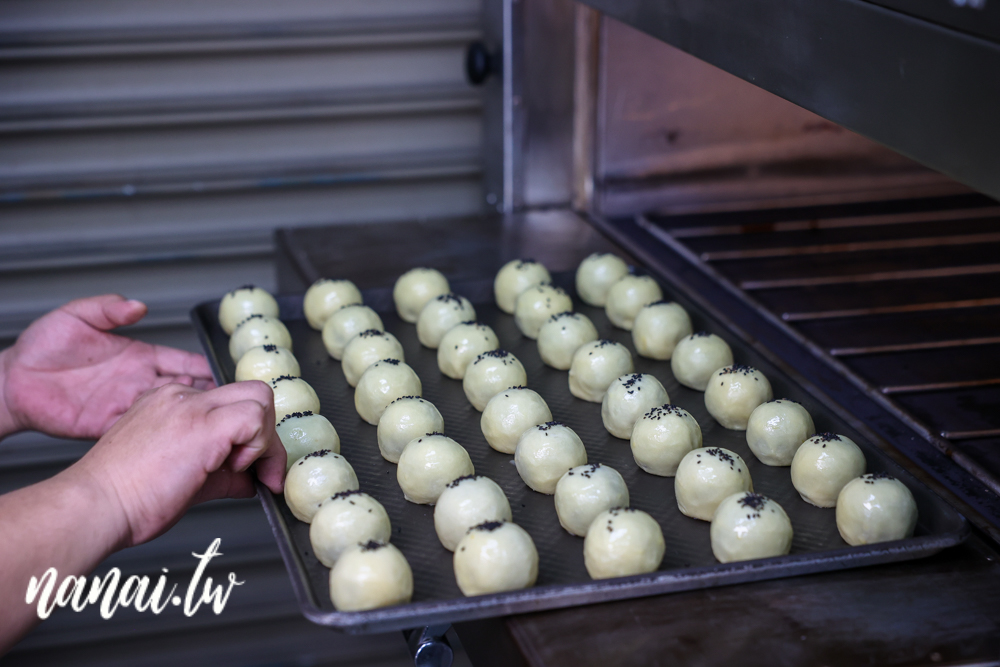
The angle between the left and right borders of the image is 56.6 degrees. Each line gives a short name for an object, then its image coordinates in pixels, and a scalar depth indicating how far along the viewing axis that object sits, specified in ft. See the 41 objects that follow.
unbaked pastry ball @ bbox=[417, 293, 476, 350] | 7.04
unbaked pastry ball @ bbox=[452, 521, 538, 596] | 4.26
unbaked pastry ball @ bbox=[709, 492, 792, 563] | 4.45
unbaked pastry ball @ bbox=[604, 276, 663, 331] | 7.20
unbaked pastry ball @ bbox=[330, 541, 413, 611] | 4.14
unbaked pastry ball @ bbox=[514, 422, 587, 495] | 5.25
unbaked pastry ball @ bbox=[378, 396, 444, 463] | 5.60
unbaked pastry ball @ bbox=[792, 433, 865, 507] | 4.97
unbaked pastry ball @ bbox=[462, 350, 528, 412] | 6.16
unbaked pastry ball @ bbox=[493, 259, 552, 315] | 7.50
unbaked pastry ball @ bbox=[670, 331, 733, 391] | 6.30
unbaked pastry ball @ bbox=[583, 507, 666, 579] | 4.37
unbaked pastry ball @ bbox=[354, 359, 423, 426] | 6.06
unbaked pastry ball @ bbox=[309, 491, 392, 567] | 4.60
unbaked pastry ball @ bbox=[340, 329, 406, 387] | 6.54
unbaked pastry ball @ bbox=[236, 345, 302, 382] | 6.38
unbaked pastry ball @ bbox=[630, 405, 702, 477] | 5.35
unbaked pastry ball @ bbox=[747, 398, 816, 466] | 5.41
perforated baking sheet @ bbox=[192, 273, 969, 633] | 4.01
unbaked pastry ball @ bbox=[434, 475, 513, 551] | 4.72
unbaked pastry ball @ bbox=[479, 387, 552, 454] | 5.65
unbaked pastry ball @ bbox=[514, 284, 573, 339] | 7.16
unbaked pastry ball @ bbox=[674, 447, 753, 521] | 4.91
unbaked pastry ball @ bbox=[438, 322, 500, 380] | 6.61
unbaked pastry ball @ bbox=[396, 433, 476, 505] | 5.14
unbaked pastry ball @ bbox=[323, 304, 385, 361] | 6.96
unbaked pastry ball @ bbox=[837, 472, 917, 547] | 4.56
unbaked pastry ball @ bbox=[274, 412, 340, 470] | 5.49
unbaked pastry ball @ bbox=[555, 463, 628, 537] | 4.83
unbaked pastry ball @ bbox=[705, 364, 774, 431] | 5.80
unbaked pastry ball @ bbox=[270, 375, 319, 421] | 5.96
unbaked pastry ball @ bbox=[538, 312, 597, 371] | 6.70
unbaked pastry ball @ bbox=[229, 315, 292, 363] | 6.82
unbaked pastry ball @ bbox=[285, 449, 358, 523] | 4.99
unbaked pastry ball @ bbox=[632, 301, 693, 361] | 6.72
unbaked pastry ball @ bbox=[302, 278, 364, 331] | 7.30
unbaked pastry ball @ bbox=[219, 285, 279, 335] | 7.29
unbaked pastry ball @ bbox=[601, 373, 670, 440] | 5.76
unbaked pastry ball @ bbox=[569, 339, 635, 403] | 6.24
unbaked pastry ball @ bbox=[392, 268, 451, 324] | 7.46
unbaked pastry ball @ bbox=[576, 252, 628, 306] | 7.59
